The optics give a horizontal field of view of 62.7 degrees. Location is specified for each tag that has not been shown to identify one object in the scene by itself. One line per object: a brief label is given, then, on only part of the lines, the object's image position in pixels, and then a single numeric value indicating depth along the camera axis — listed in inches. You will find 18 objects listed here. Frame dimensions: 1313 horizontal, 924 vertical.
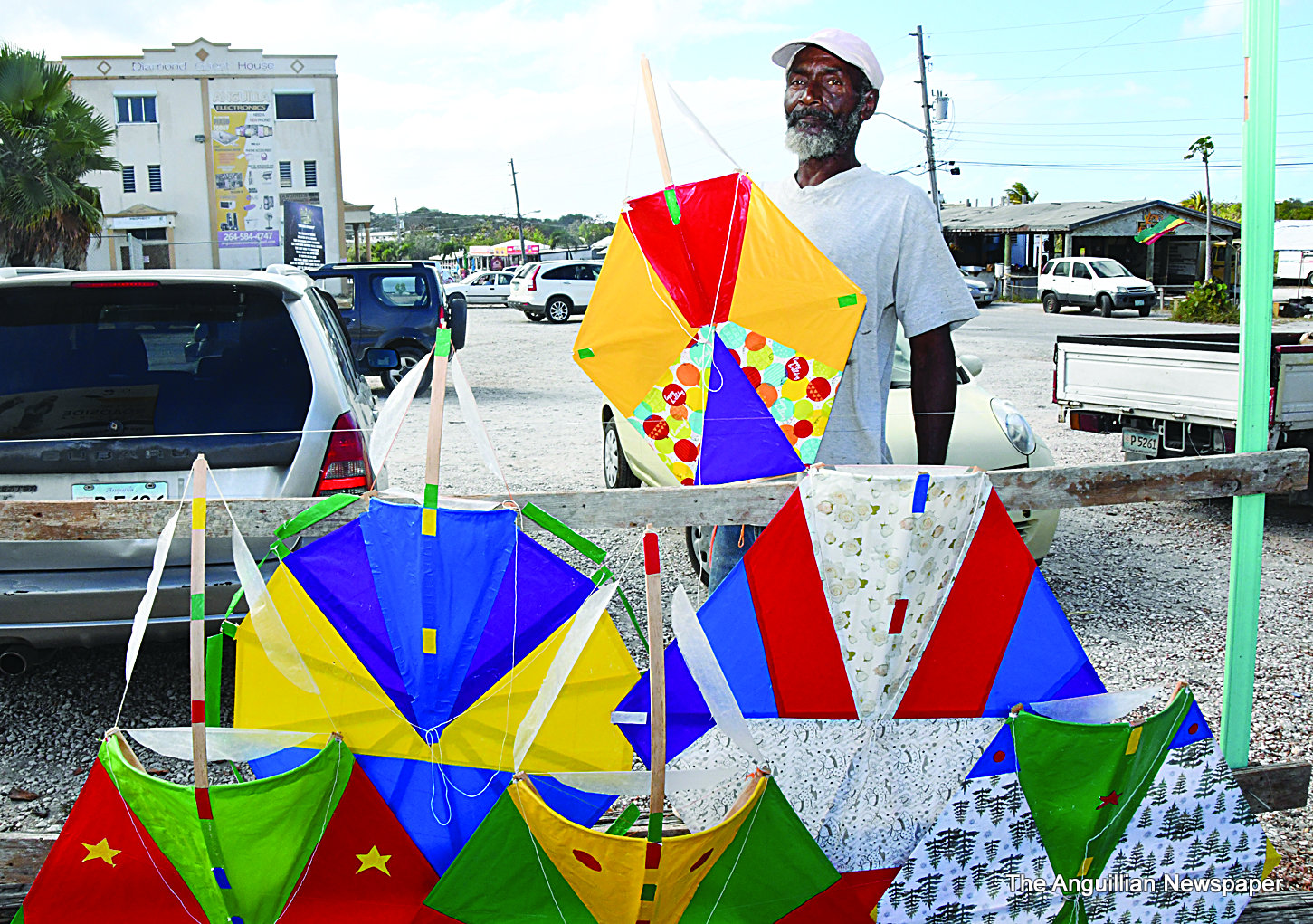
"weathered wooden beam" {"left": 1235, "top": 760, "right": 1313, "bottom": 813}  109.0
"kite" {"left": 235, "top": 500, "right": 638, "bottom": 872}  83.3
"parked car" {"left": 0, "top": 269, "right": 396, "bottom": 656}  128.1
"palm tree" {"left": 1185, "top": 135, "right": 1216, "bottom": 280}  1227.6
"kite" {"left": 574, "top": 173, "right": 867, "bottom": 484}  96.0
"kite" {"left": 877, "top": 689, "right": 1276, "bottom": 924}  83.7
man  101.8
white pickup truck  245.6
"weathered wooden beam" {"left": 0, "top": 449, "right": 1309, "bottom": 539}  88.7
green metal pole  100.9
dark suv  547.8
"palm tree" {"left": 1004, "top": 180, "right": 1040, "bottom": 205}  2187.5
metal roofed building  1542.8
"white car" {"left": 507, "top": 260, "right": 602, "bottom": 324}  1068.5
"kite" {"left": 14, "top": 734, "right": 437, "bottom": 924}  77.6
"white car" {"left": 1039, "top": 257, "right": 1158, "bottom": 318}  1196.5
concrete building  1673.2
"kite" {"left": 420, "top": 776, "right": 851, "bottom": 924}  78.1
